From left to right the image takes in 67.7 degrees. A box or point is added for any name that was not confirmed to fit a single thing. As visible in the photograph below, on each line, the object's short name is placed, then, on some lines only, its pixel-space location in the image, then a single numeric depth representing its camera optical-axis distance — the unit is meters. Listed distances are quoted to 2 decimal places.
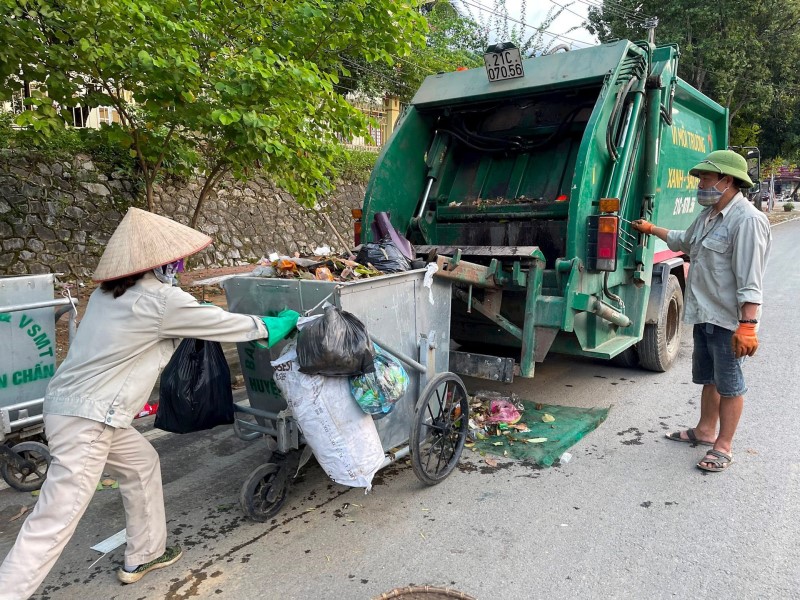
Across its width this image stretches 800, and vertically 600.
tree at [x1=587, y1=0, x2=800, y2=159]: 15.53
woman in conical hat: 2.20
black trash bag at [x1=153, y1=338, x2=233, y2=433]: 2.71
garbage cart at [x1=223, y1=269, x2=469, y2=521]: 2.81
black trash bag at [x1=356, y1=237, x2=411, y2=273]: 3.16
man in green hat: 3.26
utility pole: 4.52
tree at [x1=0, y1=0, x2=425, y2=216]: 4.58
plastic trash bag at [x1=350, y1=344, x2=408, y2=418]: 2.60
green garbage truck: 3.77
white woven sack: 2.56
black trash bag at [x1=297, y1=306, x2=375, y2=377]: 2.44
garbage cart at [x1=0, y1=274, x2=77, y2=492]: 3.31
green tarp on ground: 3.62
